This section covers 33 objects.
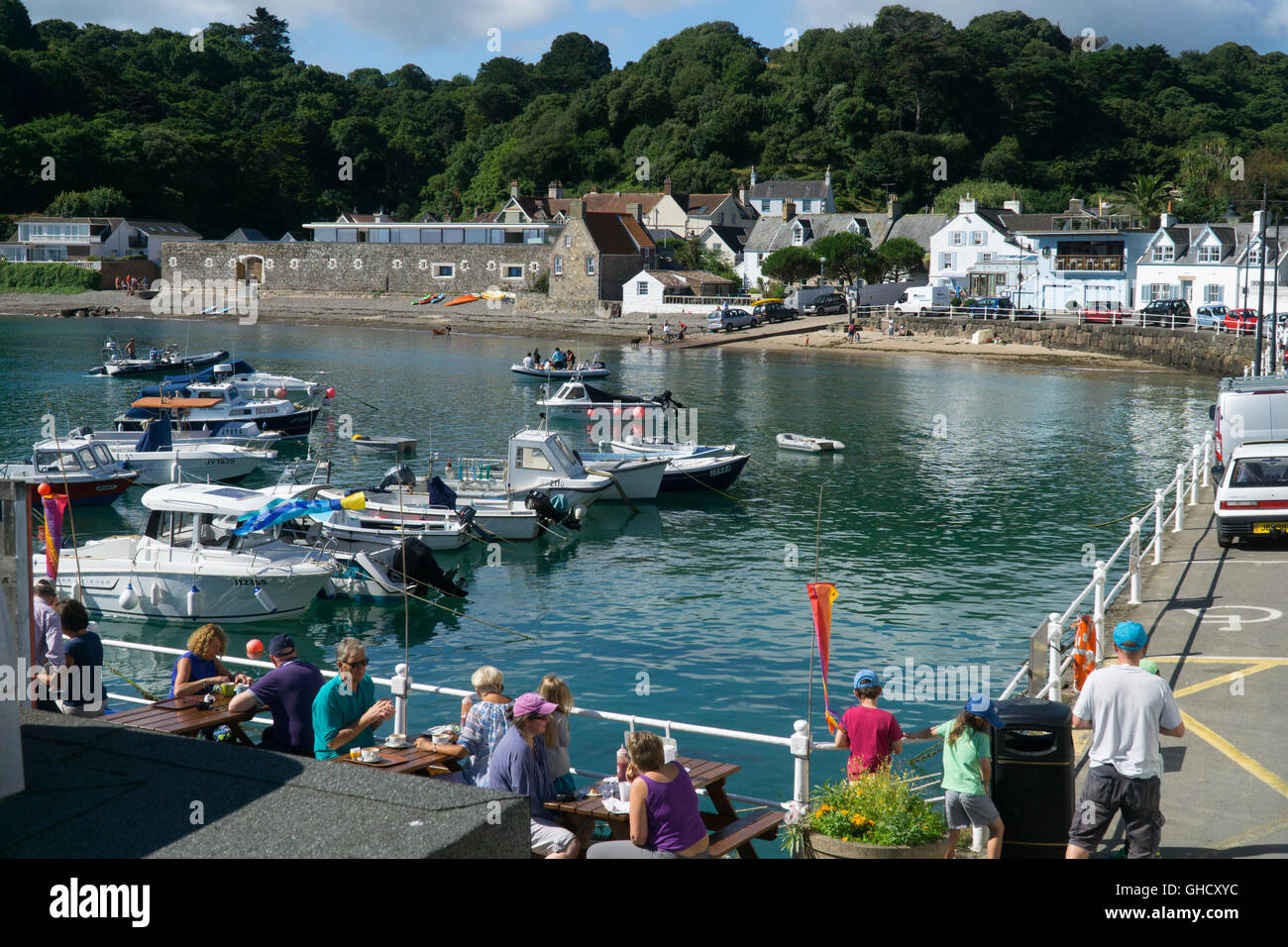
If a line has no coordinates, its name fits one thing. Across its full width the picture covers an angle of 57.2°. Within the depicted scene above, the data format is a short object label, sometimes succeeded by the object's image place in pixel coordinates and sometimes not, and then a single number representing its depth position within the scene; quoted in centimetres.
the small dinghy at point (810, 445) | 4516
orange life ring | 1398
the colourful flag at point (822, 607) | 1103
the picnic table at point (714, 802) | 854
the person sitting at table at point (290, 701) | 1009
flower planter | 838
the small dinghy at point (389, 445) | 4422
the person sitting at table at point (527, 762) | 848
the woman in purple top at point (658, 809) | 754
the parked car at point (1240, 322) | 7094
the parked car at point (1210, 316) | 7659
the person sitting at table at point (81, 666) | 1077
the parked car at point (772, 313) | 9356
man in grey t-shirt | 843
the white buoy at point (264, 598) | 2338
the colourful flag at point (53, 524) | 1534
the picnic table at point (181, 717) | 934
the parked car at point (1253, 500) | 2098
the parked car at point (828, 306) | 9594
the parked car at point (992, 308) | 8744
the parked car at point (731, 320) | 9188
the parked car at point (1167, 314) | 7831
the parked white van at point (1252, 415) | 2716
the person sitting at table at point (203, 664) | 1101
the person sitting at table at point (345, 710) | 1010
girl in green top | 888
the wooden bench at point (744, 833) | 826
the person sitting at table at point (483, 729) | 927
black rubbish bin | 901
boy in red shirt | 960
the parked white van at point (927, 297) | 9319
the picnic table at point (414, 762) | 925
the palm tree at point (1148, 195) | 10888
